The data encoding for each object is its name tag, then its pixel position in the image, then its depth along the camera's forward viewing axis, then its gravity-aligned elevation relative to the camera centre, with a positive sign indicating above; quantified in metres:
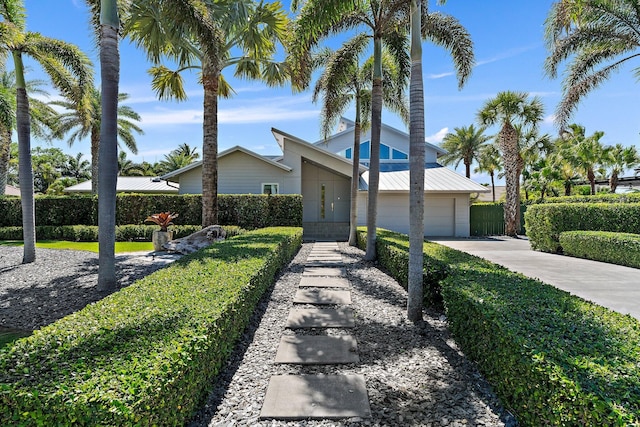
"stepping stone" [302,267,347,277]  9.00 -1.66
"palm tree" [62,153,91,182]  56.53 +6.36
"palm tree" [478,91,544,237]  20.23 +4.99
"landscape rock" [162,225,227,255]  12.43 -1.18
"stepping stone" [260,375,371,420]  3.17 -1.84
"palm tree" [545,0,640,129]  11.06 +5.59
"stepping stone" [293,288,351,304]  6.66 -1.74
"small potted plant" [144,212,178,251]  12.98 -0.94
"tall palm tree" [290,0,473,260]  7.90 +4.42
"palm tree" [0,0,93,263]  10.07 +4.12
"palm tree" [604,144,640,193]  24.48 +3.43
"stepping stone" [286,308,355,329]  5.45 -1.78
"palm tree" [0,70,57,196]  20.77 +5.70
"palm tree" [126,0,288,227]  8.92 +5.17
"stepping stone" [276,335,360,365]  4.26 -1.82
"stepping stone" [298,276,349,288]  7.84 -1.70
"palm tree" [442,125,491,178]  35.59 +6.57
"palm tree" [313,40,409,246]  11.49 +4.48
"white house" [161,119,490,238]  19.33 +1.39
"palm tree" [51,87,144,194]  25.59 +6.67
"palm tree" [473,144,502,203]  33.38 +4.99
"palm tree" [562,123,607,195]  22.36 +3.46
